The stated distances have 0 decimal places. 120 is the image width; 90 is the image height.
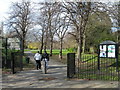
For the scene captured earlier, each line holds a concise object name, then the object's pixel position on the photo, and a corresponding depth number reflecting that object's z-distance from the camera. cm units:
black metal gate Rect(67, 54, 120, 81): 861
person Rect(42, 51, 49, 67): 1223
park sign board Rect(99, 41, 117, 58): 1127
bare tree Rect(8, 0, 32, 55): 2938
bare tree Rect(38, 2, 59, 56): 1558
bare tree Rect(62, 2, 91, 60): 1611
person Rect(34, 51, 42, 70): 1328
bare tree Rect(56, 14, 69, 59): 2638
